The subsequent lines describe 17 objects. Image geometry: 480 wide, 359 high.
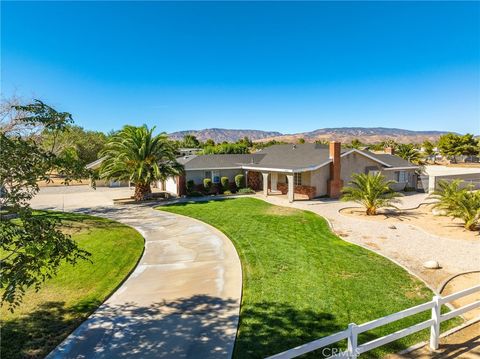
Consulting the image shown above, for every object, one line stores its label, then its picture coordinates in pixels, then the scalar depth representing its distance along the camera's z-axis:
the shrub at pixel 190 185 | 32.09
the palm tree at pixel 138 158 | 27.25
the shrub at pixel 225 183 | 33.12
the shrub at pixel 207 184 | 32.41
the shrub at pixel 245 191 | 32.53
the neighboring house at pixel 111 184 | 41.93
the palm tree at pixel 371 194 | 21.48
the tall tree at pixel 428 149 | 84.12
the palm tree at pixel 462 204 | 17.19
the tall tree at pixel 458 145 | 72.75
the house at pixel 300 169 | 28.94
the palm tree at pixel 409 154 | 56.69
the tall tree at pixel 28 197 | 4.42
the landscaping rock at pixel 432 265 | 11.89
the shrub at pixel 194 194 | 31.42
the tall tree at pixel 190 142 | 90.81
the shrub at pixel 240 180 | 33.53
